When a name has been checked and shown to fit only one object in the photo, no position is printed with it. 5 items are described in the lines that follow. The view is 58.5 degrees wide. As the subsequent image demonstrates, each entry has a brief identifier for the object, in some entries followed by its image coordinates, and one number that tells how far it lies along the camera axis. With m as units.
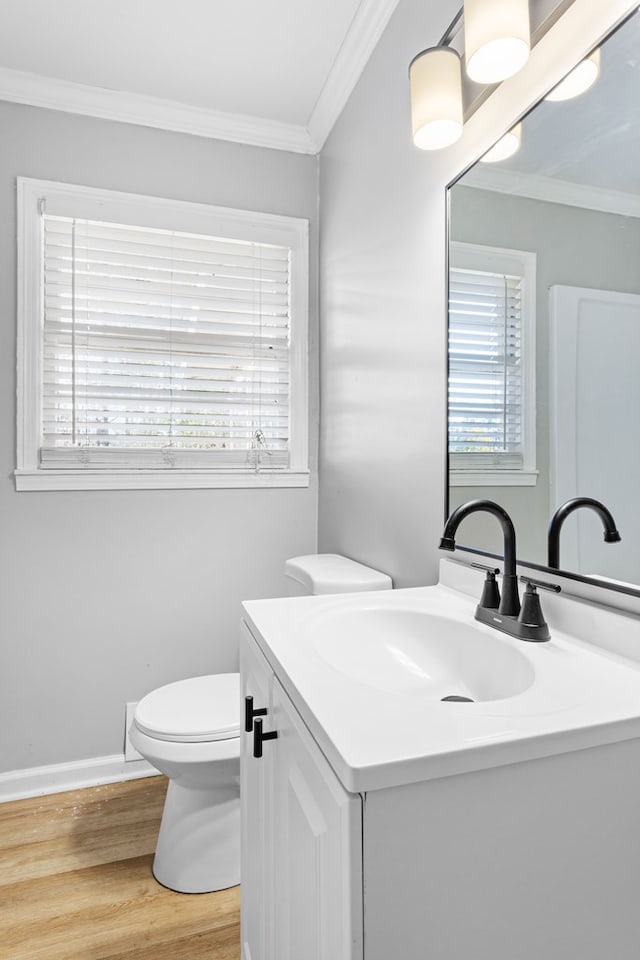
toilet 1.51
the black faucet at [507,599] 0.94
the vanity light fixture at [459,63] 1.02
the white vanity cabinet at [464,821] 0.57
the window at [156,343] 2.05
